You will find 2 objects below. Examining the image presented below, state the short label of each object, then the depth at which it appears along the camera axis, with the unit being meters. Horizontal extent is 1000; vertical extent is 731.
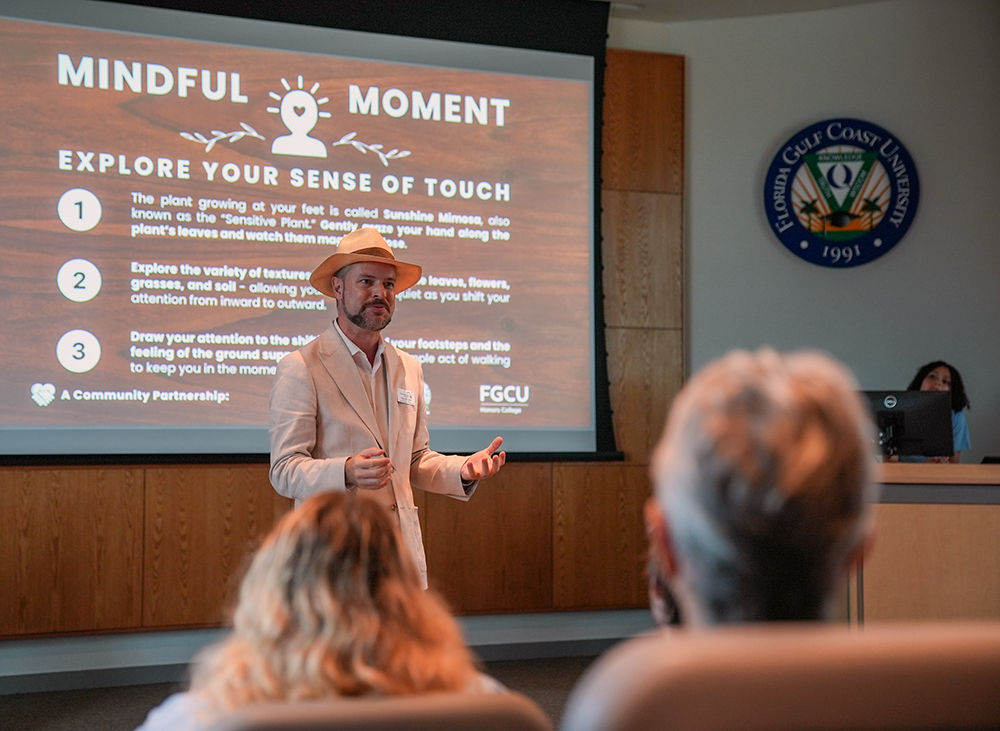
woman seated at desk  5.12
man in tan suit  2.95
